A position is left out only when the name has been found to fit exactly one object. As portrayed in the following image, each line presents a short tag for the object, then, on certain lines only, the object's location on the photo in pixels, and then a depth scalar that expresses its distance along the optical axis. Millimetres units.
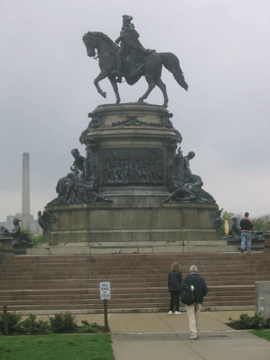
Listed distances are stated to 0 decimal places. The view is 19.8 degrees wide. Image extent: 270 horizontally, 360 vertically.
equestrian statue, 38688
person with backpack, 17375
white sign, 18816
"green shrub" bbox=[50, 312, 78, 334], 18109
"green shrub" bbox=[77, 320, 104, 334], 18281
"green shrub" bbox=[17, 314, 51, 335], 18016
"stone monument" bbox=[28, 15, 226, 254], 34750
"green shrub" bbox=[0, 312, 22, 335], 18234
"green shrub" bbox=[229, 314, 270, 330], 18547
